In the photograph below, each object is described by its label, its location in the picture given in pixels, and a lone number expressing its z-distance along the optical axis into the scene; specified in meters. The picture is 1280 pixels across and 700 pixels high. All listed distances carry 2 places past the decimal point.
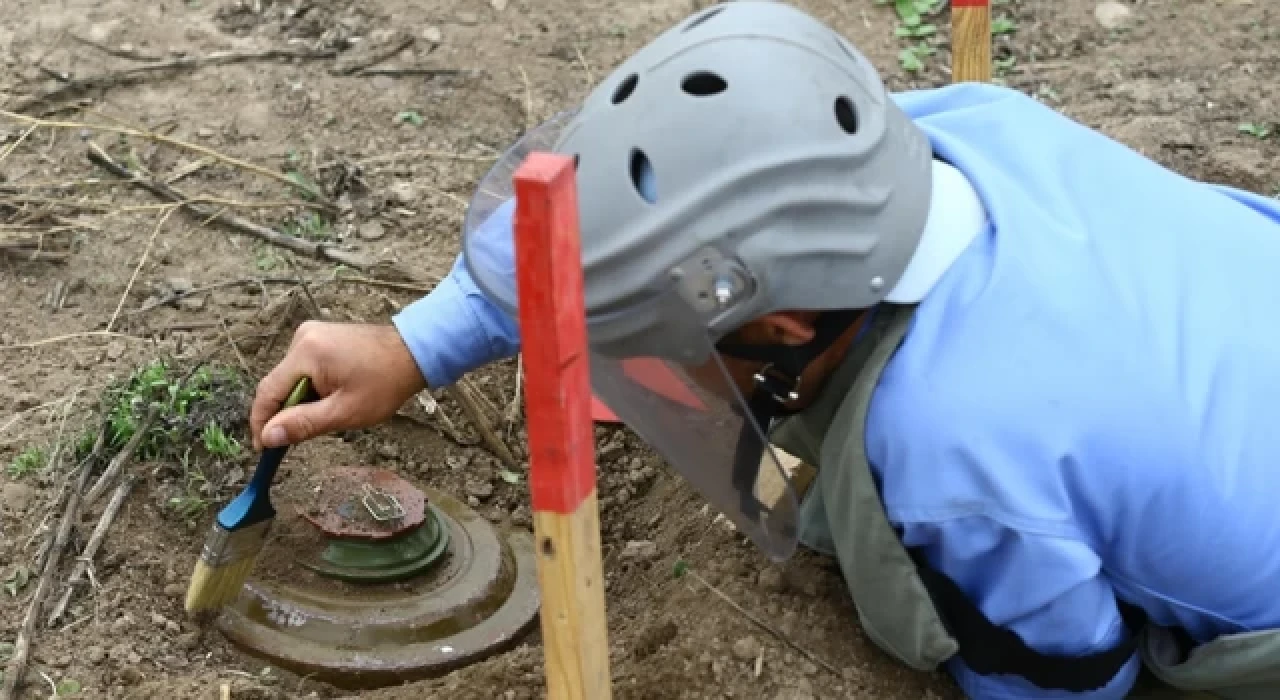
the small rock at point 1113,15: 4.25
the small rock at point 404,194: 3.53
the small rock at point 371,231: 3.39
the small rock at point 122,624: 2.31
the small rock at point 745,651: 2.14
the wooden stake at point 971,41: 2.80
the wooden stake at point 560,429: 1.33
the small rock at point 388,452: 2.83
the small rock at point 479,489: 2.82
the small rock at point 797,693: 2.11
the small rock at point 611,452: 2.86
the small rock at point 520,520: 2.77
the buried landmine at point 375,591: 2.42
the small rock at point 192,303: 3.09
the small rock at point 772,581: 2.29
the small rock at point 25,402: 2.75
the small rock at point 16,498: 2.49
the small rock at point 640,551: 2.57
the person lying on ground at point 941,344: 1.63
